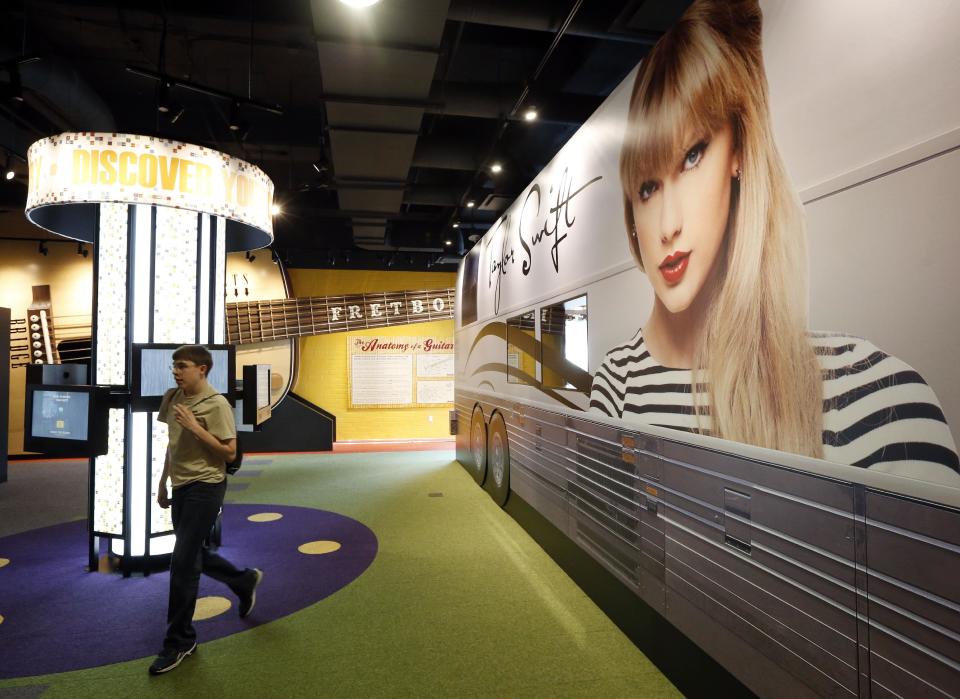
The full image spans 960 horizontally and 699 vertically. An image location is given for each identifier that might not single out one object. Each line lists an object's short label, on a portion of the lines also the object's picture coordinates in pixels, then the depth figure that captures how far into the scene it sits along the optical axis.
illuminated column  3.22
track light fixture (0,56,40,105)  3.53
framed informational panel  8.96
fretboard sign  7.51
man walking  2.32
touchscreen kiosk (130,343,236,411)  3.21
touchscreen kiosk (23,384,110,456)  2.97
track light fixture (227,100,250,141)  4.00
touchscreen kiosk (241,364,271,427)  3.65
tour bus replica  1.16
